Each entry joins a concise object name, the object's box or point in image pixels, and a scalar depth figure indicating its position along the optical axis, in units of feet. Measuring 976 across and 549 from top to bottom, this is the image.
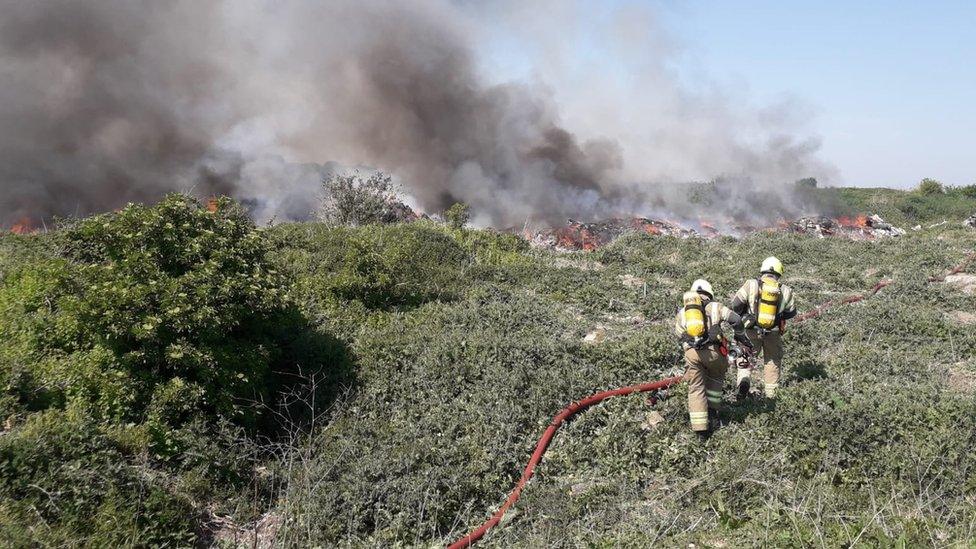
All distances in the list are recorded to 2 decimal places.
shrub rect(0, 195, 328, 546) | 16.35
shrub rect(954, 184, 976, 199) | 128.10
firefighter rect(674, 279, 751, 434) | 20.20
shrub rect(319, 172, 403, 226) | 63.41
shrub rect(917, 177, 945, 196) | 136.26
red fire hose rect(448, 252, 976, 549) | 16.81
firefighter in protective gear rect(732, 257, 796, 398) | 23.57
